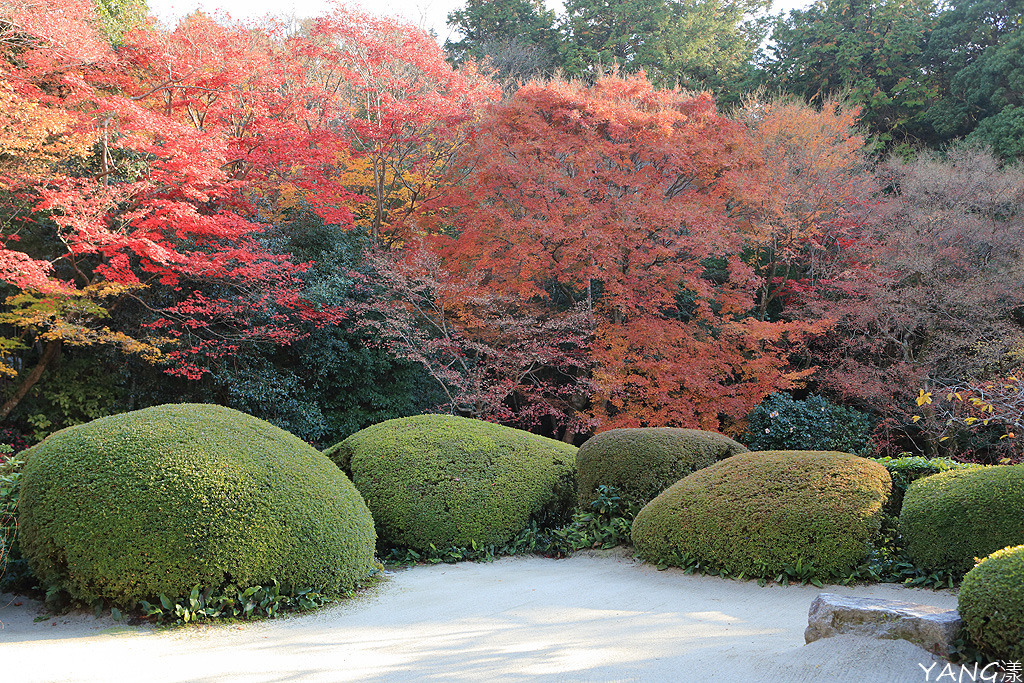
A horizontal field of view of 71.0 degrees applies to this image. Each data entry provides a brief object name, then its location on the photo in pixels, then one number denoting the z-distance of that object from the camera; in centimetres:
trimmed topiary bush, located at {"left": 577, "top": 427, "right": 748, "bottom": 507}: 693
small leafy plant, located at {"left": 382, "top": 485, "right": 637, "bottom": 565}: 627
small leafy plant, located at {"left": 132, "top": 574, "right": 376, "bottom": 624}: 425
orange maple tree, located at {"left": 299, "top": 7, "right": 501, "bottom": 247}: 1211
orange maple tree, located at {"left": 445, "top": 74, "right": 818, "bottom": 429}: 1056
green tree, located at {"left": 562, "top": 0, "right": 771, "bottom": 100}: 2077
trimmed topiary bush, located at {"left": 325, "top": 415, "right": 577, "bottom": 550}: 629
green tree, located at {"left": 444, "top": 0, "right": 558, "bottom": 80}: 2178
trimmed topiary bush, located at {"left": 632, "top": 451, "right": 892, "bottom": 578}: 528
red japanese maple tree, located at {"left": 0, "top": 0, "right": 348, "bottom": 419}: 875
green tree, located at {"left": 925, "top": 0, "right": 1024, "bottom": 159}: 1611
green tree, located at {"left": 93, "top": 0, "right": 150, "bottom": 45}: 1142
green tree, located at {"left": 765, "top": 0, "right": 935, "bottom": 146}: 1856
